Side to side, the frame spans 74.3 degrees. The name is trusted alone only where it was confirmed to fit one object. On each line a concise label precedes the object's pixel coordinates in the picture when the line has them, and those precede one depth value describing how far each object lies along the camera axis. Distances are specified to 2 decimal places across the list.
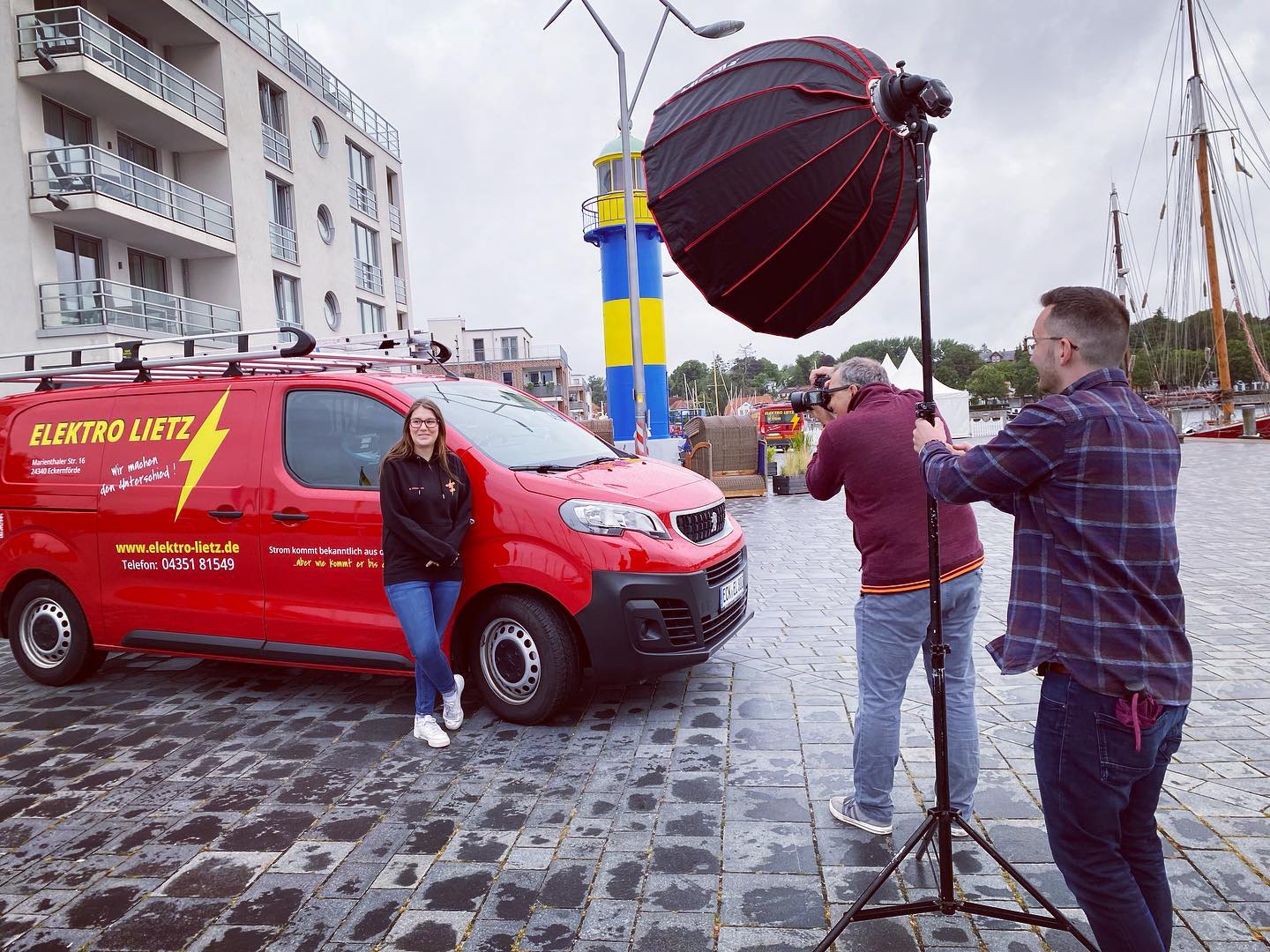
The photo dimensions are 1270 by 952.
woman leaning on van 4.47
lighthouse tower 23.53
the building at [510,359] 75.94
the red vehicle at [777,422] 28.59
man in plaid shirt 2.09
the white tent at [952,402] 30.31
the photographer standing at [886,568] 3.25
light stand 2.38
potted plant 17.94
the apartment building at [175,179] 17.45
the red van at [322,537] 4.65
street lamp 14.60
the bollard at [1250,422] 27.06
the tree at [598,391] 142.81
